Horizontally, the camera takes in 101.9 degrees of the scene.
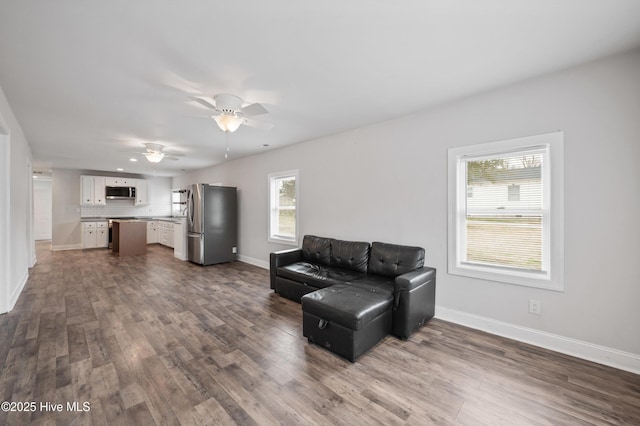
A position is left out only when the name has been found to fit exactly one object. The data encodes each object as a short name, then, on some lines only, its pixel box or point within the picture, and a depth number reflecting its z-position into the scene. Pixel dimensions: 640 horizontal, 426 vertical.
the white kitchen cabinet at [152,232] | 9.15
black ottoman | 2.24
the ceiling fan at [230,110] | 2.71
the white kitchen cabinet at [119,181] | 8.65
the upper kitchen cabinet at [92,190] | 8.16
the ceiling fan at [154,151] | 4.77
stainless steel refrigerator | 5.93
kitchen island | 7.05
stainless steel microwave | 8.63
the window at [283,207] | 5.16
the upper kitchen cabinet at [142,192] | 9.14
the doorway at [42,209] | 9.99
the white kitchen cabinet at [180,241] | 6.50
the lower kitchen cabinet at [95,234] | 8.07
